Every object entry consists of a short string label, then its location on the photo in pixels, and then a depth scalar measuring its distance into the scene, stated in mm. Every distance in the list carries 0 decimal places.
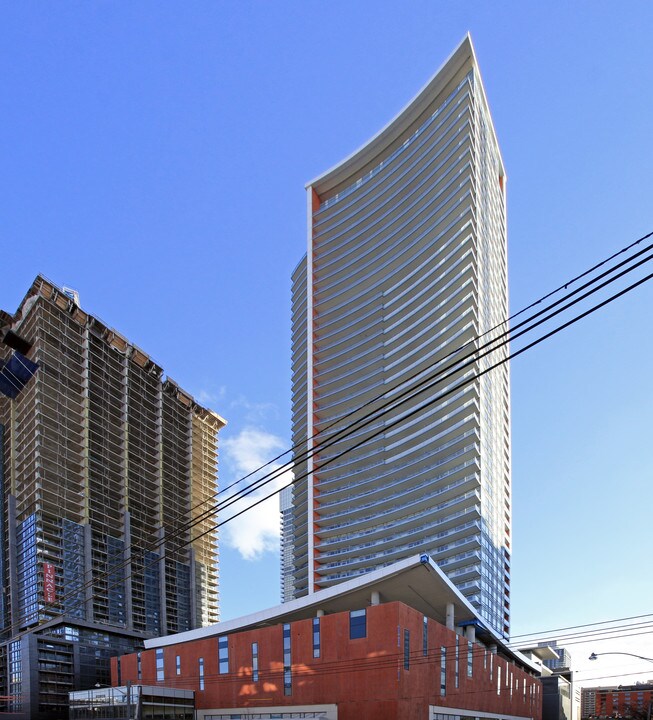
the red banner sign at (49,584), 119250
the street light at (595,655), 36812
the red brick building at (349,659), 53344
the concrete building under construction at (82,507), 114438
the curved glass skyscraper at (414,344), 105688
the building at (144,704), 63312
